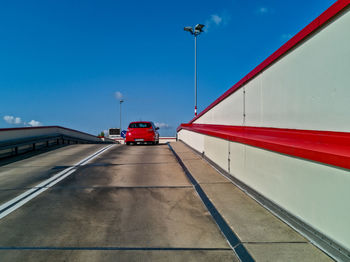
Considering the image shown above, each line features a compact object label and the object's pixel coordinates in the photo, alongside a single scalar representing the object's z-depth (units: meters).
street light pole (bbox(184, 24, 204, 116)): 23.58
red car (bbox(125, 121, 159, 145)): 16.86
